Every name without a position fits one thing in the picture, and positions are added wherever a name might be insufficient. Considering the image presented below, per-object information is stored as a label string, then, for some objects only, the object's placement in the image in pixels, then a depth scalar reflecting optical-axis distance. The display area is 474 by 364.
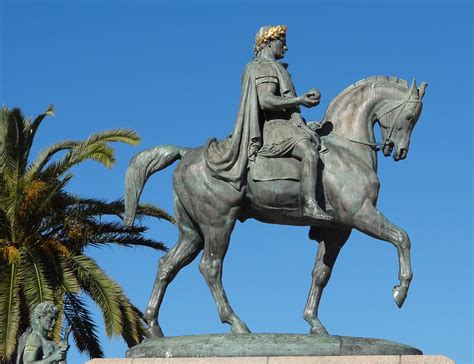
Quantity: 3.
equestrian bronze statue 16.59
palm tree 26.89
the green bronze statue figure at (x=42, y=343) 15.70
